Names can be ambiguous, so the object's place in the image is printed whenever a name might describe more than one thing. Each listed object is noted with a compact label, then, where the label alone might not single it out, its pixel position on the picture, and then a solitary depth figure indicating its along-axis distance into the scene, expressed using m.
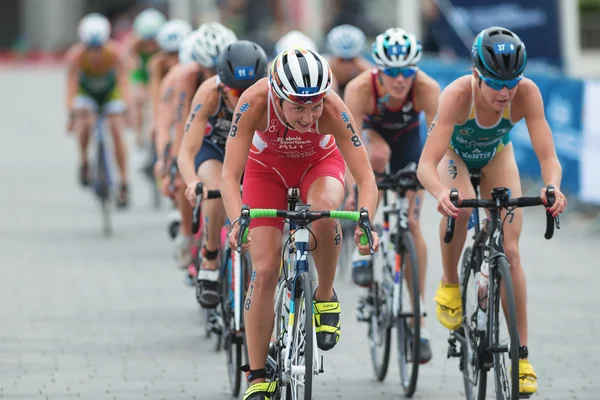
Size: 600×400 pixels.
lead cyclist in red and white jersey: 12.84
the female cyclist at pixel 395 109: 16.47
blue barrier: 27.97
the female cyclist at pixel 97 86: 29.86
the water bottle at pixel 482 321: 13.62
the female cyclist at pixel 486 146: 13.29
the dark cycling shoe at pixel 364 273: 16.95
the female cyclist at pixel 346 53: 23.06
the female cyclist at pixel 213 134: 15.49
